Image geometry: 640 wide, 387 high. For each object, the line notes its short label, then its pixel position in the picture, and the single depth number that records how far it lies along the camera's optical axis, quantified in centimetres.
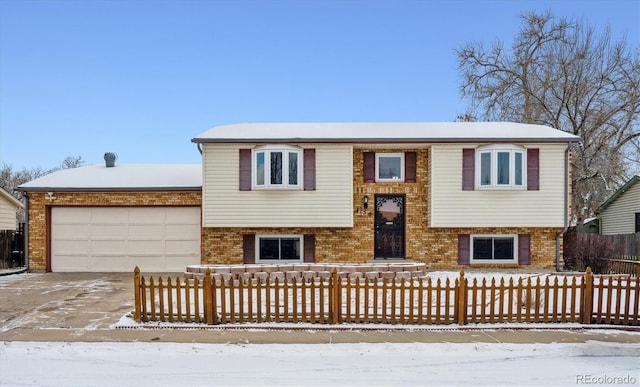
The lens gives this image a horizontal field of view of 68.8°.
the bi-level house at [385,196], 1474
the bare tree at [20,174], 4652
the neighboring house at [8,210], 2175
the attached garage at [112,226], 1564
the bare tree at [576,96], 2527
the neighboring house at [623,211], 2034
